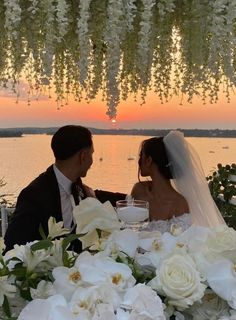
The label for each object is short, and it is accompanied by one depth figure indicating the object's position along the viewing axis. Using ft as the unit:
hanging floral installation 4.75
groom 7.71
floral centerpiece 3.37
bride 9.64
